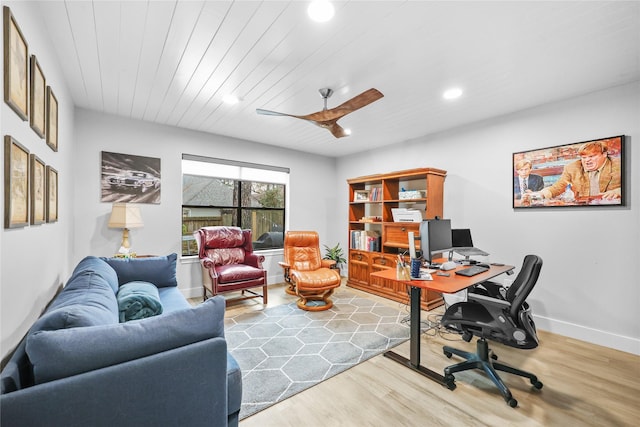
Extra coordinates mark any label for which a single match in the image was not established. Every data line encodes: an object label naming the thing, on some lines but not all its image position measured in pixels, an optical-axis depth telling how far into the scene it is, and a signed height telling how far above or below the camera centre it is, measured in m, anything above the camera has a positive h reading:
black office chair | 1.85 -0.78
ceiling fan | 2.30 +0.93
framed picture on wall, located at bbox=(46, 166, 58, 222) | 1.91 +0.13
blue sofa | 0.85 -0.55
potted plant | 5.23 -0.83
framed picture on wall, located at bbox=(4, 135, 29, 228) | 1.18 +0.13
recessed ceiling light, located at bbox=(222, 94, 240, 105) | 2.95 +1.23
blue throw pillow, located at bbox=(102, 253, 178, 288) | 2.63 -0.58
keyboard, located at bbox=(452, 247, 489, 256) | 2.96 -0.42
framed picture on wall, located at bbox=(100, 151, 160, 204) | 3.52 +0.44
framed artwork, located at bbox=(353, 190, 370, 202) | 4.93 +0.31
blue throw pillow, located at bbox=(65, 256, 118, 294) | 1.89 -0.43
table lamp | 3.25 -0.08
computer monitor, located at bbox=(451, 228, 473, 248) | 3.26 -0.30
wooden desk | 2.10 -0.66
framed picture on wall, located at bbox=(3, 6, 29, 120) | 1.16 +0.66
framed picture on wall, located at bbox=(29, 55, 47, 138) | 1.53 +0.67
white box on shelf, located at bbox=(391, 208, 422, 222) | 3.96 -0.04
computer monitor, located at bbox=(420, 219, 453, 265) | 2.71 -0.25
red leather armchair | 3.52 -0.70
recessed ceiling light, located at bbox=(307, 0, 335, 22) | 1.64 +1.23
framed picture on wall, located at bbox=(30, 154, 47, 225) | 1.54 +0.12
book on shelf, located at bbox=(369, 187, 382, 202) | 4.66 +0.31
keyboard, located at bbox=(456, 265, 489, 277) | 2.48 -0.54
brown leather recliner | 3.58 -0.83
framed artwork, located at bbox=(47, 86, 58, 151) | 1.91 +0.67
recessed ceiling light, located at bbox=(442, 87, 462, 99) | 2.76 +1.23
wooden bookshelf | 3.95 -0.11
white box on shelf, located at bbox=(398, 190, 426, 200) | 4.07 +0.27
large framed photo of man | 2.66 +0.41
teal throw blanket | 1.67 -0.58
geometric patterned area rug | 2.08 -1.28
